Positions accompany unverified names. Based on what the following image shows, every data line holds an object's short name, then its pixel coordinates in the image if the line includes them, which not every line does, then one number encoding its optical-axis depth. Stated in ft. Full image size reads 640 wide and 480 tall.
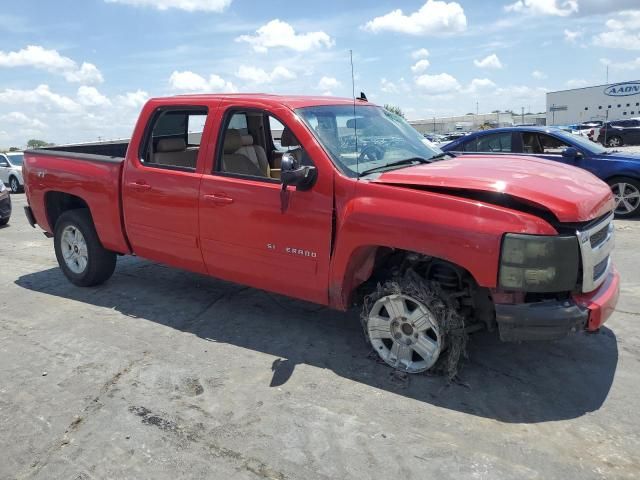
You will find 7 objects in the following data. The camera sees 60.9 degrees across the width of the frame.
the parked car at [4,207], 35.27
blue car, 28.89
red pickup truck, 10.50
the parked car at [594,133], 93.37
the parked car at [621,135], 94.32
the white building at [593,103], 266.36
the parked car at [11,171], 62.90
